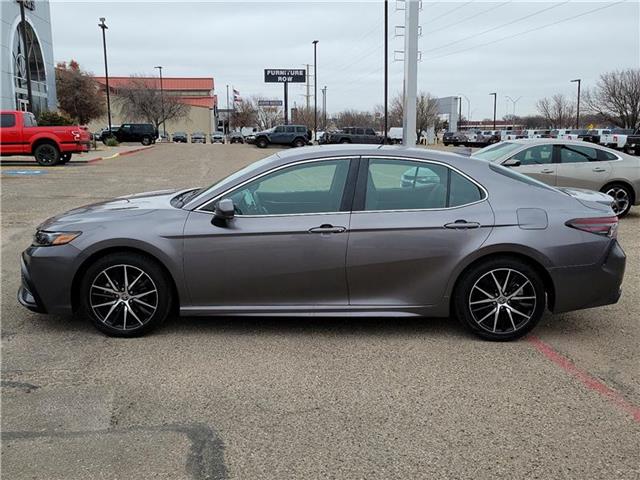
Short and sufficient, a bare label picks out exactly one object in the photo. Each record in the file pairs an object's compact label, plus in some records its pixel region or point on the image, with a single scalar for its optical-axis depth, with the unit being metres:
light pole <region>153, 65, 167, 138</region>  80.31
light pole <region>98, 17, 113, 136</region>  44.31
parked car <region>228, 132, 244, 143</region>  71.81
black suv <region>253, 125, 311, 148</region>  45.84
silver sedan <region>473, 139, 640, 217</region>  10.85
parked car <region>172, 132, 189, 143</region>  73.50
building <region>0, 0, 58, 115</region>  34.50
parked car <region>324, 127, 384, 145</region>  43.22
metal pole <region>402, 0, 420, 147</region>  20.58
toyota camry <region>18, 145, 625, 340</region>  4.60
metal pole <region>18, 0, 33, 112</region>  29.97
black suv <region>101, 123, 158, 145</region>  49.94
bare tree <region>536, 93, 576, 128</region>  93.06
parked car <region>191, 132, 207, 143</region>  76.56
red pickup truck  21.59
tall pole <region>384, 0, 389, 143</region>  41.62
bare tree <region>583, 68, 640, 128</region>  62.12
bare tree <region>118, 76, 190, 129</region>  79.62
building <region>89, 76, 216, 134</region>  88.55
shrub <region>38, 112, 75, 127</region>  30.44
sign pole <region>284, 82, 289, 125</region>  68.22
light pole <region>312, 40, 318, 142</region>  59.11
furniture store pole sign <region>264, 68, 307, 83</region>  70.75
